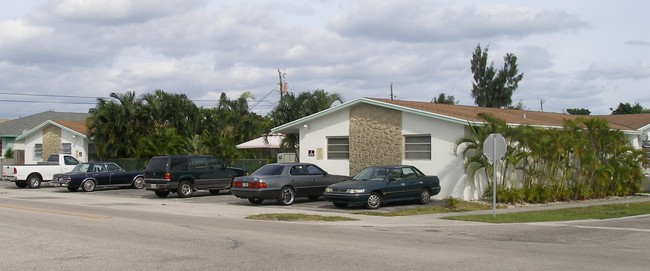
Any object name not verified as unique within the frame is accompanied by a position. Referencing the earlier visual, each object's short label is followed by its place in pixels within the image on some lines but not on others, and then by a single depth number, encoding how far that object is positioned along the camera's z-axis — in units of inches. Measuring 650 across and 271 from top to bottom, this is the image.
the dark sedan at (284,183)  916.6
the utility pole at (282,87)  2344.0
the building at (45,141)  1784.0
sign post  735.7
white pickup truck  1395.2
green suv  1087.6
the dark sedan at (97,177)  1294.3
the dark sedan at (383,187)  849.5
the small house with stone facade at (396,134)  978.1
